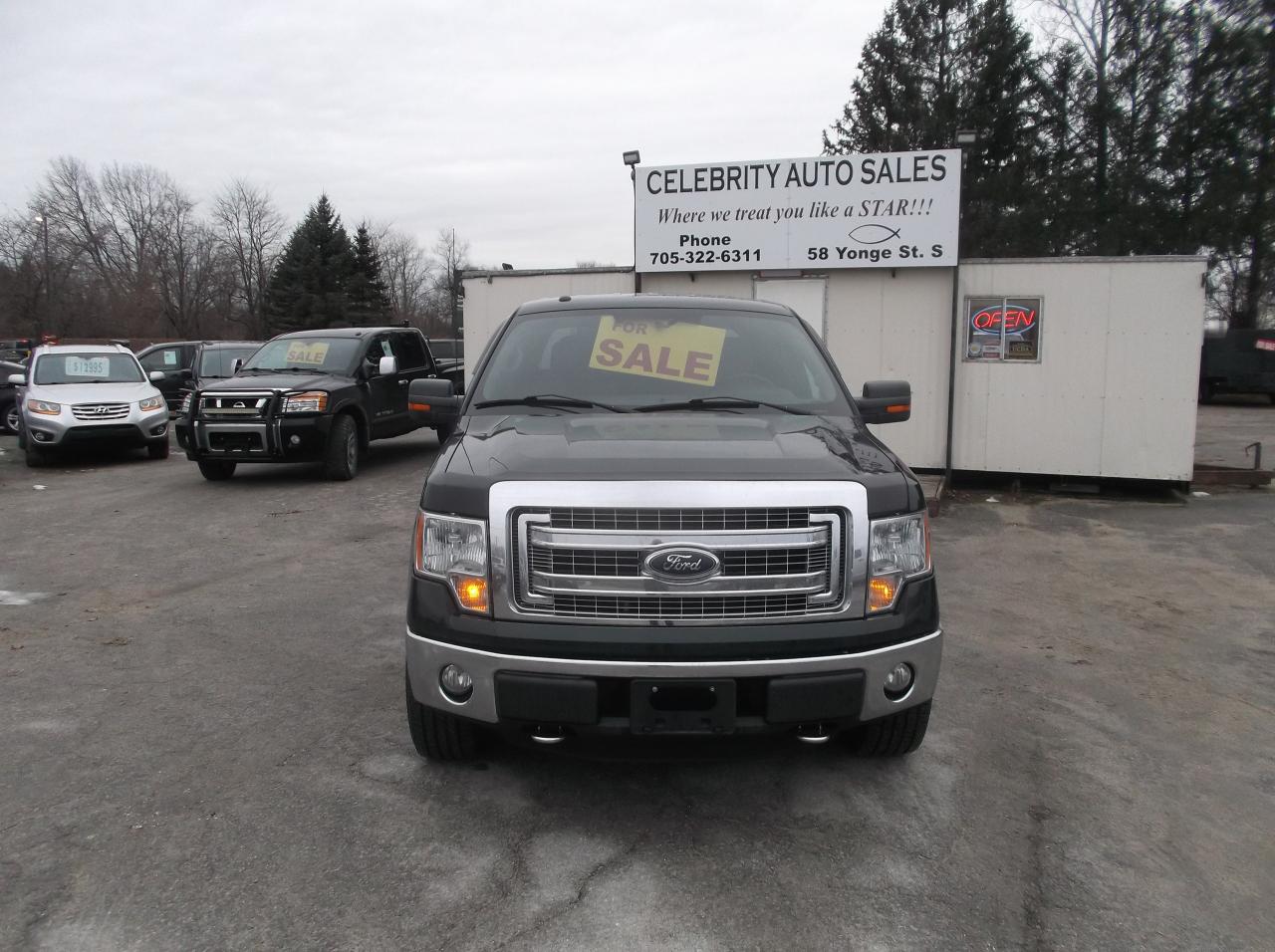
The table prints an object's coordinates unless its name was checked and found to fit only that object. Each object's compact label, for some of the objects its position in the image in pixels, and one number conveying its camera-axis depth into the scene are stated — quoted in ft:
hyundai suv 40.78
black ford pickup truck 9.23
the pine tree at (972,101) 82.43
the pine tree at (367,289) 170.81
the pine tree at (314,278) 167.63
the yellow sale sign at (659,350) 13.61
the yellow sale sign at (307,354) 37.55
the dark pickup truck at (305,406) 33.86
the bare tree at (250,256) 218.38
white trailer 32.24
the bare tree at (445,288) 248.79
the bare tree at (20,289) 151.43
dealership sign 33.47
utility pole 154.81
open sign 33.76
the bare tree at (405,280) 255.70
